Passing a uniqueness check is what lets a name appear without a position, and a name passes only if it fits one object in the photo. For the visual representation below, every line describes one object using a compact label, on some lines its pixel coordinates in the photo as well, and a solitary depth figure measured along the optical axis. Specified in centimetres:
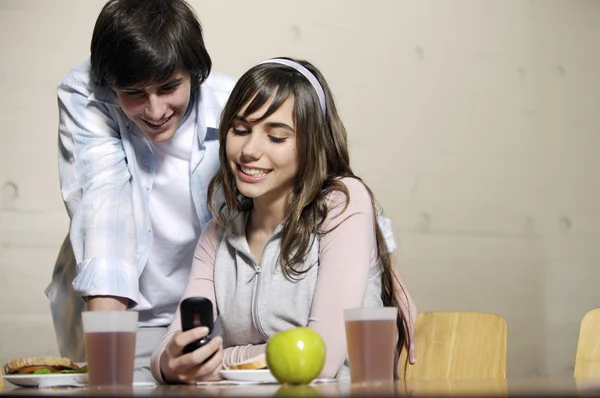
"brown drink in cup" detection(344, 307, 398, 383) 116
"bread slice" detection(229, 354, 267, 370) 133
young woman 167
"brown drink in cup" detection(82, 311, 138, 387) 116
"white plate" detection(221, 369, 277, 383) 127
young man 181
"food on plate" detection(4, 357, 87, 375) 142
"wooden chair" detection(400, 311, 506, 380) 183
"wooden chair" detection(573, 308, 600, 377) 175
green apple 115
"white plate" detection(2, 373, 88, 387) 132
